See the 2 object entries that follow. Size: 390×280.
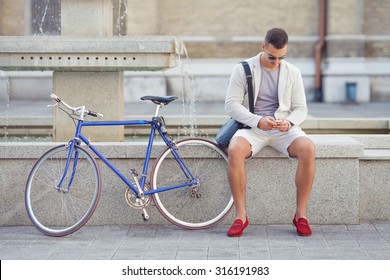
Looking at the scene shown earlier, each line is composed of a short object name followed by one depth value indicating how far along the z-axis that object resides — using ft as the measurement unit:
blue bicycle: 38.10
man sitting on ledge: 37.36
